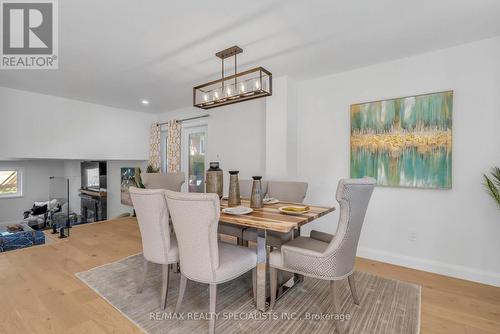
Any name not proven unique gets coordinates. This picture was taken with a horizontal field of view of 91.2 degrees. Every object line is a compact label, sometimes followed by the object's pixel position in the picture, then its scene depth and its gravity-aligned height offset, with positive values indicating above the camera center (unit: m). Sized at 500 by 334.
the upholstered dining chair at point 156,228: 1.93 -0.54
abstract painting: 2.67 +0.28
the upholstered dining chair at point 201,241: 1.62 -0.55
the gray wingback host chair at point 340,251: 1.66 -0.64
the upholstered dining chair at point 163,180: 3.41 -0.25
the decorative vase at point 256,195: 2.35 -0.30
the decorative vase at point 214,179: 2.52 -0.16
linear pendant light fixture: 2.36 +0.74
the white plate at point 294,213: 2.10 -0.42
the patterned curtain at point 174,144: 5.34 +0.42
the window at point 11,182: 5.91 -0.50
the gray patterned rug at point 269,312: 1.81 -1.21
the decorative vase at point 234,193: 2.45 -0.30
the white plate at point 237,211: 2.08 -0.41
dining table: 1.78 -0.44
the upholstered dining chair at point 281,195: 2.51 -0.39
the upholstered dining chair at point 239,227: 2.74 -0.73
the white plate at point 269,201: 2.66 -0.41
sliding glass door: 5.14 +0.15
